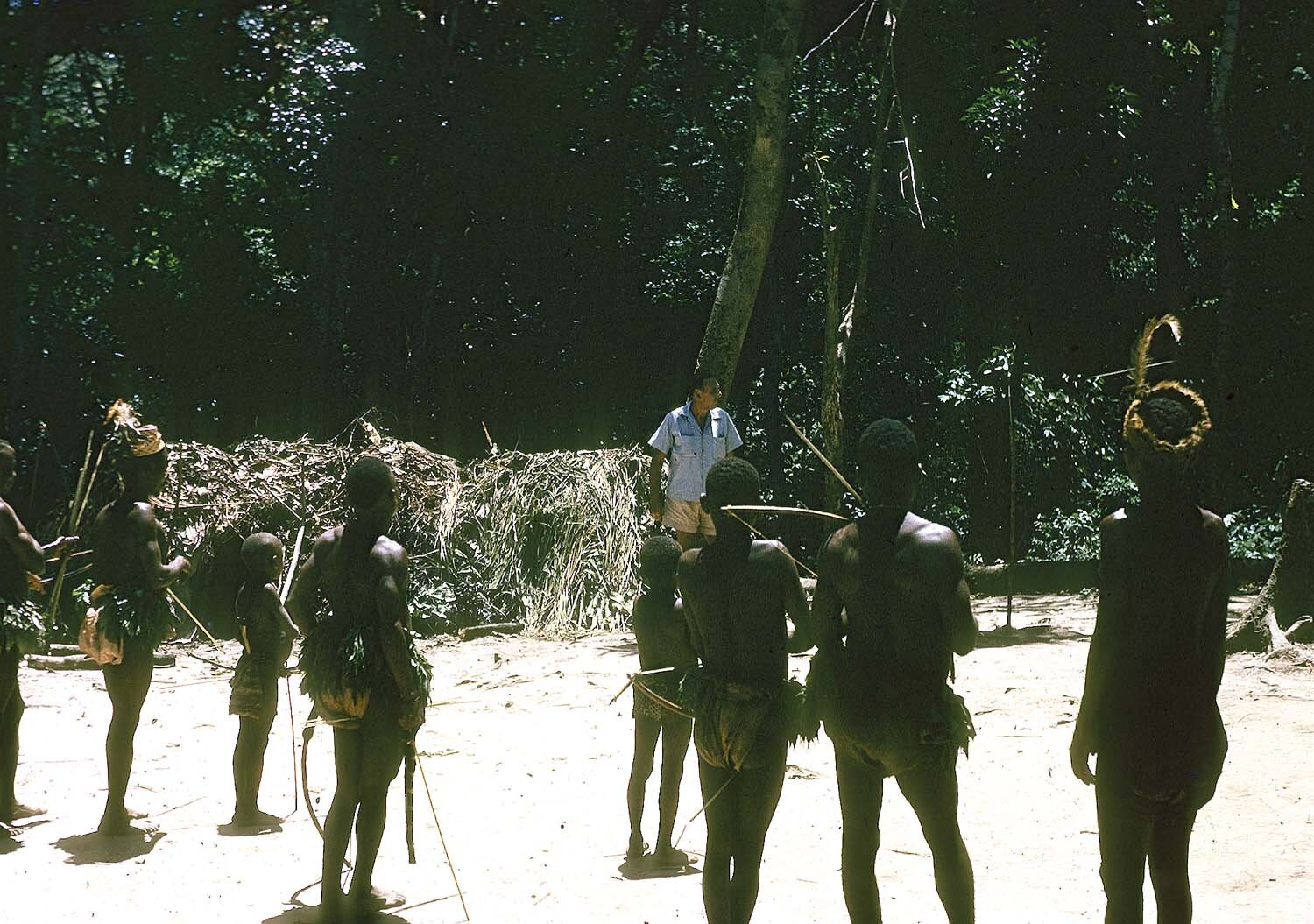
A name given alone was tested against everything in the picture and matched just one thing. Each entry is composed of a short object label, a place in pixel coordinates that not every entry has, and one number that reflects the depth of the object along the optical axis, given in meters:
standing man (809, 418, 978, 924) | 3.95
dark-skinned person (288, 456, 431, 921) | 4.75
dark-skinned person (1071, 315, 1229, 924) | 3.68
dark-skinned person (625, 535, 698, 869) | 5.46
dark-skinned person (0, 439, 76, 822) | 6.14
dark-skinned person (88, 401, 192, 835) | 6.05
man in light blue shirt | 9.39
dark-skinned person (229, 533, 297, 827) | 6.27
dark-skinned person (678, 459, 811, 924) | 4.22
